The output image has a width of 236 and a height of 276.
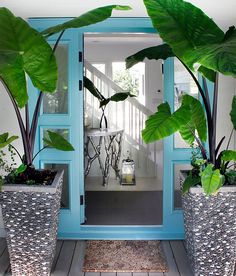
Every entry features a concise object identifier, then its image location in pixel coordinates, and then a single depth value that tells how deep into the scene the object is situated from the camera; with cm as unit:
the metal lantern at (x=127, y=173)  399
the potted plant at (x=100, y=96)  297
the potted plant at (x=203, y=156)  154
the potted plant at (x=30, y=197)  157
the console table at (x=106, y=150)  397
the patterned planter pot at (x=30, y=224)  186
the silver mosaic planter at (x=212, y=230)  185
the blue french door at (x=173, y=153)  243
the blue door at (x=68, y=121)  242
